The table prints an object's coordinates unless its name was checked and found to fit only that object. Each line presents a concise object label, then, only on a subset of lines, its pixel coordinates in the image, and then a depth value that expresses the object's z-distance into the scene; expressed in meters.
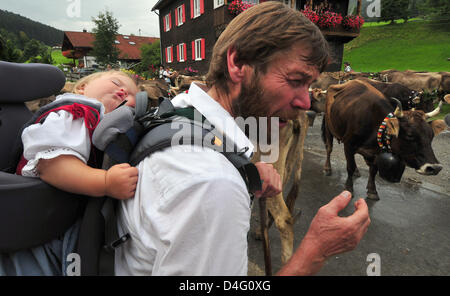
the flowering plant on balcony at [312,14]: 14.18
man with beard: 0.76
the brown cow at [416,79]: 12.93
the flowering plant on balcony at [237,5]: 13.84
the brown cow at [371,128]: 3.66
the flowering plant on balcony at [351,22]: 15.57
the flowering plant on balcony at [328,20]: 14.81
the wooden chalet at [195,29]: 15.65
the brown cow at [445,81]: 12.56
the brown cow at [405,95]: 5.91
